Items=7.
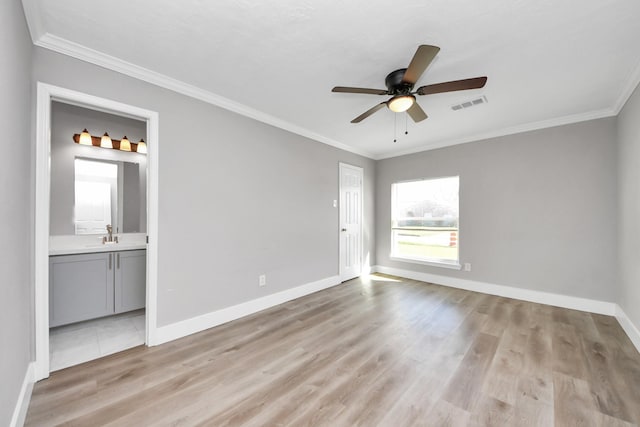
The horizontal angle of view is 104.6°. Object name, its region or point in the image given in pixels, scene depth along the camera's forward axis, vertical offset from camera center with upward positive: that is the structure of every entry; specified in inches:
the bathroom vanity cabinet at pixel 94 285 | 102.2 -31.8
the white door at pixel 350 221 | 184.1 -5.3
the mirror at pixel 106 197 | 121.3 +9.0
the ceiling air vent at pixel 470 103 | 114.6 +53.5
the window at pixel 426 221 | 178.7 -4.7
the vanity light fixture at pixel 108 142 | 119.1 +36.5
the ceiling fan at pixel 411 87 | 67.8 +41.9
